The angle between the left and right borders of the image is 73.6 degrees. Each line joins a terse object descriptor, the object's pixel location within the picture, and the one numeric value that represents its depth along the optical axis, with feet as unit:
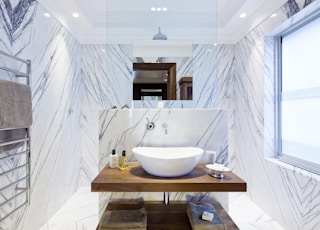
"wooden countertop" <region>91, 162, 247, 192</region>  4.77
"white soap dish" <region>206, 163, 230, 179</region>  5.20
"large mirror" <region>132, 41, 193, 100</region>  7.29
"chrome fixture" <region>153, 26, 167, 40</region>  7.65
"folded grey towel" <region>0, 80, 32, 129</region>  4.46
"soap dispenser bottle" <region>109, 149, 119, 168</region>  5.97
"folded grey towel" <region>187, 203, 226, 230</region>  5.07
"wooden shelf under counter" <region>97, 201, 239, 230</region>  5.43
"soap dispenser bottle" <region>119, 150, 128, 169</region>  5.87
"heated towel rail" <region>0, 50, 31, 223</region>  5.22
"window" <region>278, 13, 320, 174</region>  6.56
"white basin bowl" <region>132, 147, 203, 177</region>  4.84
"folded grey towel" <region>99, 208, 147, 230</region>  5.12
